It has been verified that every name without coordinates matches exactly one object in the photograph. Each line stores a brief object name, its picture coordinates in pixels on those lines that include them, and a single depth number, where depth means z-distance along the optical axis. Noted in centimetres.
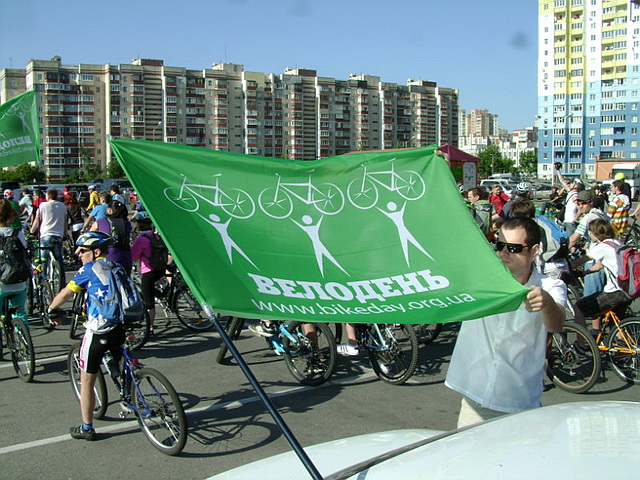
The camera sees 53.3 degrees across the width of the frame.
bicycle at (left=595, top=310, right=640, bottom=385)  649
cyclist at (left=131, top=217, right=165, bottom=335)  876
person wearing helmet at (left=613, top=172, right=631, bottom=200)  1369
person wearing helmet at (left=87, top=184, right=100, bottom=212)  1798
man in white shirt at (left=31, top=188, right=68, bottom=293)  1095
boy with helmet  510
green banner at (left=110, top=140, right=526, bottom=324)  239
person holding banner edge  299
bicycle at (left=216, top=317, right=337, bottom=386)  662
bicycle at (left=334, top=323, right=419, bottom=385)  652
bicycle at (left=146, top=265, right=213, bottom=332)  912
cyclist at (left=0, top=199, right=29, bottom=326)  726
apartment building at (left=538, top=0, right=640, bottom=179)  9625
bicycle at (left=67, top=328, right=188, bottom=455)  486
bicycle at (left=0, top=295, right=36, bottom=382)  669
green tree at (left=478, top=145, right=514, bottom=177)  12437
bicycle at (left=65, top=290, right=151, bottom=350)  799
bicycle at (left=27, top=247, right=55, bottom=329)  977
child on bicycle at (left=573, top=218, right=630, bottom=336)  675
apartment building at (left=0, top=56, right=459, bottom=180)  10131
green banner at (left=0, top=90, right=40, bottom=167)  1127
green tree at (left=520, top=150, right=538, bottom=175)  12838
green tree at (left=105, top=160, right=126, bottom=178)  8525
